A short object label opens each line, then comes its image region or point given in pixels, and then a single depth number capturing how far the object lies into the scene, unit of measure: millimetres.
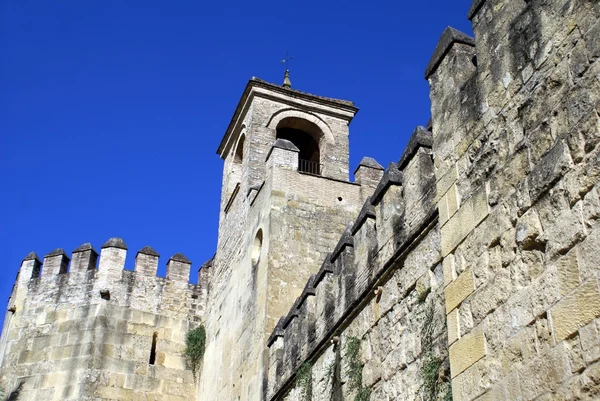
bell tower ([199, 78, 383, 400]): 11633
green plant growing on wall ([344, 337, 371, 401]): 7047
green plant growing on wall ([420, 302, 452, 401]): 5613
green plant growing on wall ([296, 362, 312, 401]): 8633
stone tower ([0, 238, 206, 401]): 14047
